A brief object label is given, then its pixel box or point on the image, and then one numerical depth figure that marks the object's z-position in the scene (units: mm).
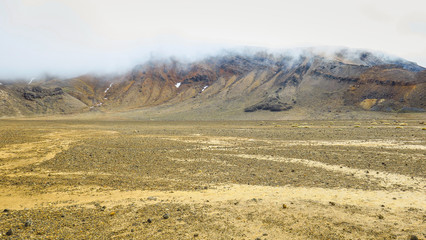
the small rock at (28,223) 6416
